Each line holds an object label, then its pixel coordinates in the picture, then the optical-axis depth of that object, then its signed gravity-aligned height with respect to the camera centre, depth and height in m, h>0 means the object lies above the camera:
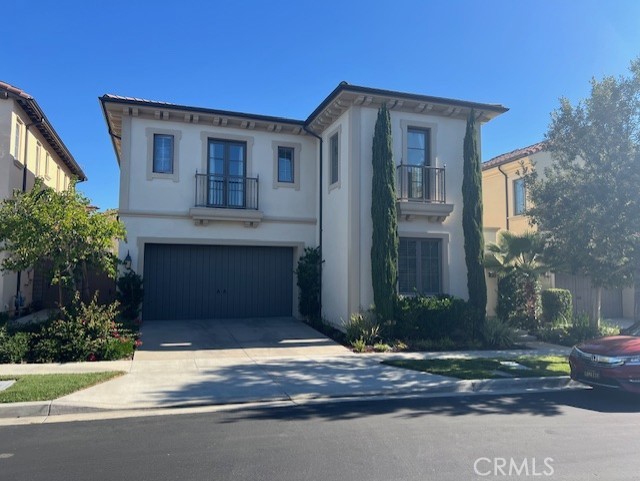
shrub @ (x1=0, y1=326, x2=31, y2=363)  9.62 -1.43
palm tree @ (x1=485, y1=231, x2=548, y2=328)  14.82 +0.07
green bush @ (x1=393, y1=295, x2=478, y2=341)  12.68 -1.10
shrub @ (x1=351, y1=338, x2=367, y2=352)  11.68 -1.67
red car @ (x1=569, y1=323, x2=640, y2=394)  7.52 -1.36
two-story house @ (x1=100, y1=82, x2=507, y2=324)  13.59 +2.30
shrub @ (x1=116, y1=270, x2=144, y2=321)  13.64 -0.54
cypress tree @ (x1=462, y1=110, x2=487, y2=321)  13.48 +1.58
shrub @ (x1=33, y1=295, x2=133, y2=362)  9.93 -1.31
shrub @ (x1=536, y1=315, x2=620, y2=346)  13.72 -1.56
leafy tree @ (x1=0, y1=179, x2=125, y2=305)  10.09 +0.88
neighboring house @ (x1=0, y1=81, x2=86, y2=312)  13.82 +3.99
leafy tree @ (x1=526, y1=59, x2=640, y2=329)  11.46 +2.24
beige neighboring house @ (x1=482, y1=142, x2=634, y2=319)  18.17 +2.84
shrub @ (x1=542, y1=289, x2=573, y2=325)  15.90 -0.93
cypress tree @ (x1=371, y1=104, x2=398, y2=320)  12.59 +1.43
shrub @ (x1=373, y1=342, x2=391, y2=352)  11.81 -1.72
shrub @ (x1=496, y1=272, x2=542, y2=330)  15.00 -0.73
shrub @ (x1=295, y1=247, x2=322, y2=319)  15.28 -0.22
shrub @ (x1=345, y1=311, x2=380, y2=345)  12.25 -1.35
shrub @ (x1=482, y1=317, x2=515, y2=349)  12.87 -1.53
